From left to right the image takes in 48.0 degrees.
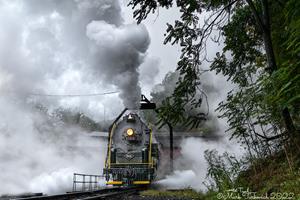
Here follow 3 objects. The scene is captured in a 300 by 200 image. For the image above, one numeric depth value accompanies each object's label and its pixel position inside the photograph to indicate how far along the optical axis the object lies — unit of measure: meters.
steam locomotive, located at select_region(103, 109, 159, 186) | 14.44
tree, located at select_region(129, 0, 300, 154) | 5.09
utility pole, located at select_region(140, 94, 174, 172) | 16.37
